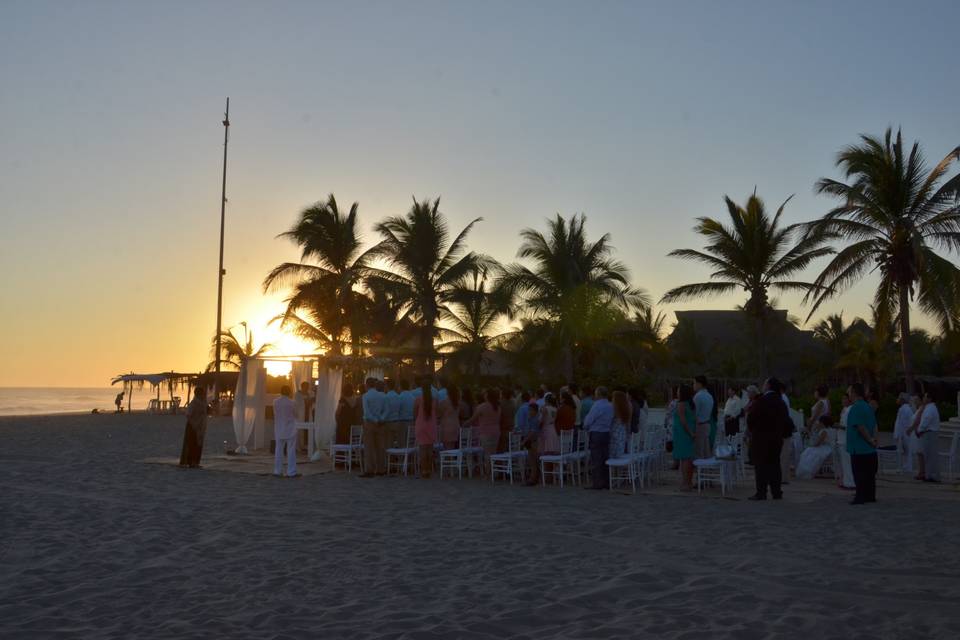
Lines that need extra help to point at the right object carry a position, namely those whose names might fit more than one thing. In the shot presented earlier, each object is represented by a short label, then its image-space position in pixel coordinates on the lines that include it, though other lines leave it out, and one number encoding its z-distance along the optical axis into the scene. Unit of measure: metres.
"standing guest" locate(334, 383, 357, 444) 15.92
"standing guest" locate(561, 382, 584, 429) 14.96
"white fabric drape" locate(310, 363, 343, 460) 17.56
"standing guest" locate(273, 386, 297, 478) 14.42
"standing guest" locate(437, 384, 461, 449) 14.91
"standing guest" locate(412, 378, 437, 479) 14.30
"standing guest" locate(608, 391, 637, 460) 12.97
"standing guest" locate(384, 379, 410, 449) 14.86
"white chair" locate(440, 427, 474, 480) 14.15
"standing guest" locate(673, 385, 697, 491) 12.15
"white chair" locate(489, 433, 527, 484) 13.55
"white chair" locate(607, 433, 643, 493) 12.12
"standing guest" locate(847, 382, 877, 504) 10.95
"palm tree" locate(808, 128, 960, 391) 21.83
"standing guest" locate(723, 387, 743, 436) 14.50
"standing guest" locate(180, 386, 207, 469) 15.64
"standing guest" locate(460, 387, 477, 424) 15.45
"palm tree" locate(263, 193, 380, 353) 29.02
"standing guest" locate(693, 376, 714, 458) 13.20
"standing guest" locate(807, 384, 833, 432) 13.15
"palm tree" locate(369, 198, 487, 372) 28.22
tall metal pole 33.94
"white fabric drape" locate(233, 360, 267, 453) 19.36
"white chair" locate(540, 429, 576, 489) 13.15
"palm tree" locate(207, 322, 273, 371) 47.72
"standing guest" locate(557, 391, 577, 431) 13.56
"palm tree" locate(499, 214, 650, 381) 28.23
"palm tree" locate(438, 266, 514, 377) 28.78
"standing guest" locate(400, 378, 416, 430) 15.21
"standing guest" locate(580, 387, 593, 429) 14.64
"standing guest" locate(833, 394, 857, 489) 12.77
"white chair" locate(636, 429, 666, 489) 12.95
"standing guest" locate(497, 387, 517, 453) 14.67
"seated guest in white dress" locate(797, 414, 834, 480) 14.06
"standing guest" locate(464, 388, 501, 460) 14.36
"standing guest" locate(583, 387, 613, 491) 12.73
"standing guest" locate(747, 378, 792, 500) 11.37
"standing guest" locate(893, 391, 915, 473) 14.43
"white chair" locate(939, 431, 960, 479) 14.56
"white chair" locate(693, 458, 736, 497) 11.98
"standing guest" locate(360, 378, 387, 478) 14.70
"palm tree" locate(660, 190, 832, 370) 25.66
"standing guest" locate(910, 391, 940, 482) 13.17
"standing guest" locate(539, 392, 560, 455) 13.46
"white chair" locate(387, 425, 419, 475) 14.72
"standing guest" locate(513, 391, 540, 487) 13.40
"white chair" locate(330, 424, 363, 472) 15.30
